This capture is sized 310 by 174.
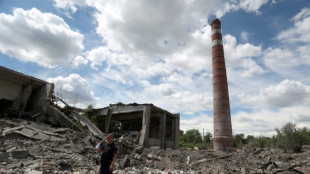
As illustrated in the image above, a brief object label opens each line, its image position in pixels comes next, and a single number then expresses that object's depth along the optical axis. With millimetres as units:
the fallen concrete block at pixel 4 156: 6029
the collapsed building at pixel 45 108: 12402
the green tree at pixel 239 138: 40500
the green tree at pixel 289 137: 20219
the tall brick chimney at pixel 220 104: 17234
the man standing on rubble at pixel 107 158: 4961
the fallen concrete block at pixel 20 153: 6392
